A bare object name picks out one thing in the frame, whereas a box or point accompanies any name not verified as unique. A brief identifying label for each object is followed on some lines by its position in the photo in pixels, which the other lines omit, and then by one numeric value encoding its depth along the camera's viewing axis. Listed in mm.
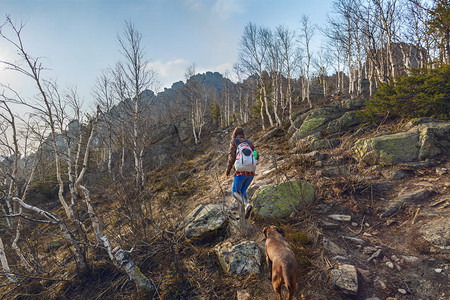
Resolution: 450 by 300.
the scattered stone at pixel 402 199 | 3419
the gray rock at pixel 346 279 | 2113
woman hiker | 3664
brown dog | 1941
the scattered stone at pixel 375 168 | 4825
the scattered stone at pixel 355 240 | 2900
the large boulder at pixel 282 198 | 3767
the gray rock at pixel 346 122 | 8141
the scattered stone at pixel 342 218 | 3459
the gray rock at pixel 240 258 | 2781
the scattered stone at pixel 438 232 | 2532
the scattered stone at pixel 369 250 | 2709
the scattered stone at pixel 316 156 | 6145
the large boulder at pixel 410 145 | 4688
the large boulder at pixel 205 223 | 3826
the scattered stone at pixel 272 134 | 12797
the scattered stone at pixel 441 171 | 4074
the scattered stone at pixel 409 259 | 2442
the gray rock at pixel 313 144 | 7234
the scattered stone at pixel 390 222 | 3205
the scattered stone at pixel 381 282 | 2193
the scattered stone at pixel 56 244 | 6828
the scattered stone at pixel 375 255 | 2577
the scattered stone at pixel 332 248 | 2748
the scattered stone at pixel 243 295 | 2410
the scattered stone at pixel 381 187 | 4102
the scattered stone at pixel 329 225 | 3326
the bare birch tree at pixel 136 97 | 10523
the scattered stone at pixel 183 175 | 10630
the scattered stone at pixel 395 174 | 4367
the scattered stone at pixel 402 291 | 2092
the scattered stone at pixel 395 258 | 2510
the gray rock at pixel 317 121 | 9195
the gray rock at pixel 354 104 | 10695
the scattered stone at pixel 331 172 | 4898
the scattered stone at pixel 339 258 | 2590
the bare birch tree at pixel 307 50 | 17880
